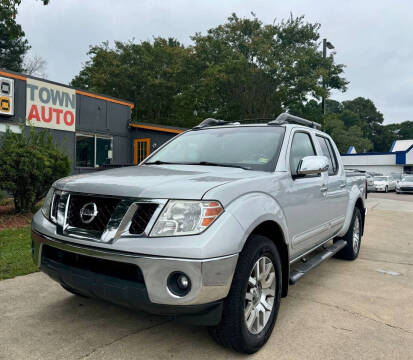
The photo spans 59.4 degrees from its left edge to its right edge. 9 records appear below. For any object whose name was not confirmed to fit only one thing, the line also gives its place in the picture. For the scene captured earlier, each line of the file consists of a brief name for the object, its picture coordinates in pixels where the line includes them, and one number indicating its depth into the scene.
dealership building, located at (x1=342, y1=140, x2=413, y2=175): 40.95
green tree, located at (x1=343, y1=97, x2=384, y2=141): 97.00
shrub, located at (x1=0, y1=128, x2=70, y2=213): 7.12
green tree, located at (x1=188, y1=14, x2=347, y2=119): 22.50
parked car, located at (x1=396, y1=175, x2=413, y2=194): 23.94
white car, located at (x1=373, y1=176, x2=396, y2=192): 26.62
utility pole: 22.61
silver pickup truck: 2.16
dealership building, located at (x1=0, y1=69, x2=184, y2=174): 11.70
